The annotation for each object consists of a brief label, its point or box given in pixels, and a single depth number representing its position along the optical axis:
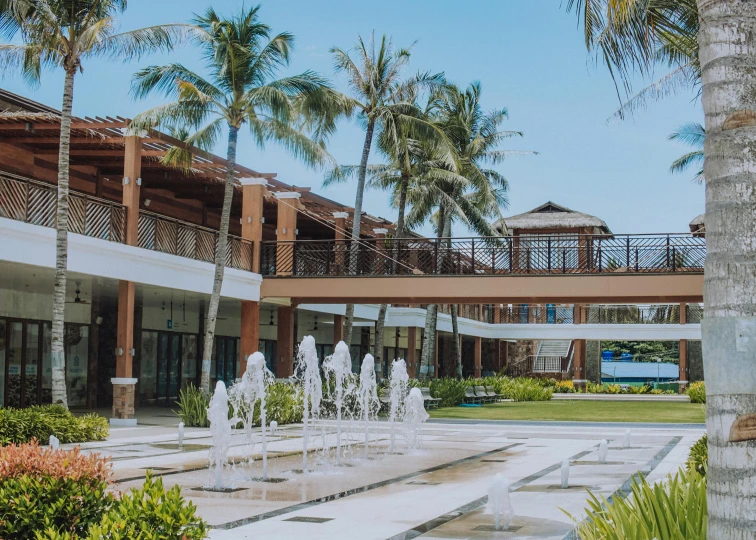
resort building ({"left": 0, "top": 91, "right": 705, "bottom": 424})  20.94
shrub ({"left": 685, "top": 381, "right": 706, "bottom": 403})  37.06
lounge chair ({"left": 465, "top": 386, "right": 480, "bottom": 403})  33.88
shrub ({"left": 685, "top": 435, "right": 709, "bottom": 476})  9.25
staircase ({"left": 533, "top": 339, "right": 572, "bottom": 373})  52.78
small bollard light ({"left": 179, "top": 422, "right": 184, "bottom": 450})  16.38
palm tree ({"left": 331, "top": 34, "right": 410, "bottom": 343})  27.78
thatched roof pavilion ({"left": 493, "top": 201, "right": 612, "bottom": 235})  49.47
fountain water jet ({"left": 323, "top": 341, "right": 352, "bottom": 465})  15.36
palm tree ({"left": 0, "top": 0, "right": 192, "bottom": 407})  17.77
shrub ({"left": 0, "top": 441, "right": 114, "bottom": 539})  5.93
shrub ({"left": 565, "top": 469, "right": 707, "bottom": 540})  5.52
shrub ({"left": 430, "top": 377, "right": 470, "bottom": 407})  32.19
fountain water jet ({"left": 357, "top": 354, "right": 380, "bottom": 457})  16.78
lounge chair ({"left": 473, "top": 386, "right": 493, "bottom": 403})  34.97
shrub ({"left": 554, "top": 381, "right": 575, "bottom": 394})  47.12
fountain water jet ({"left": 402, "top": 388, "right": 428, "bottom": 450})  17.15
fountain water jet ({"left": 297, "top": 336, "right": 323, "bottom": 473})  14.61
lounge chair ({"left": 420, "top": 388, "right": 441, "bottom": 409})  29.33
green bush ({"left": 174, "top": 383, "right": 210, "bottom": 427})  21.20
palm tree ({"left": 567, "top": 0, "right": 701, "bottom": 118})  6.41
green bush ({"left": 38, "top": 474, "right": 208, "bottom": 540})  5.15
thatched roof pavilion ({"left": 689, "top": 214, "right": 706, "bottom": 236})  43.16
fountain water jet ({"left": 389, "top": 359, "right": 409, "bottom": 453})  20.92
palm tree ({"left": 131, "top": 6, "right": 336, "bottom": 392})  21.52
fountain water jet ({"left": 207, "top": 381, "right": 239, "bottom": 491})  11.51
